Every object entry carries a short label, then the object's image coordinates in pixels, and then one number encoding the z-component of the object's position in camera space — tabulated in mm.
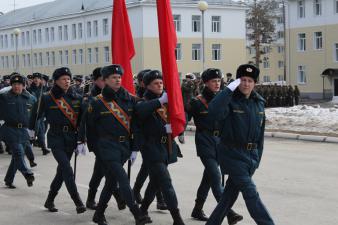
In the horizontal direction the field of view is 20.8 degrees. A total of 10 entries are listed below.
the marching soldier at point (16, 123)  14778
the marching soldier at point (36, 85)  23980
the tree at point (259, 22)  107426
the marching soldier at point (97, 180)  12286
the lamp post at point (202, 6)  38490
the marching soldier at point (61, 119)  12218
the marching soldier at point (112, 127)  10767
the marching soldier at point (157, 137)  10347
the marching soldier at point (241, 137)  8897
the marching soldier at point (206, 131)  11068
